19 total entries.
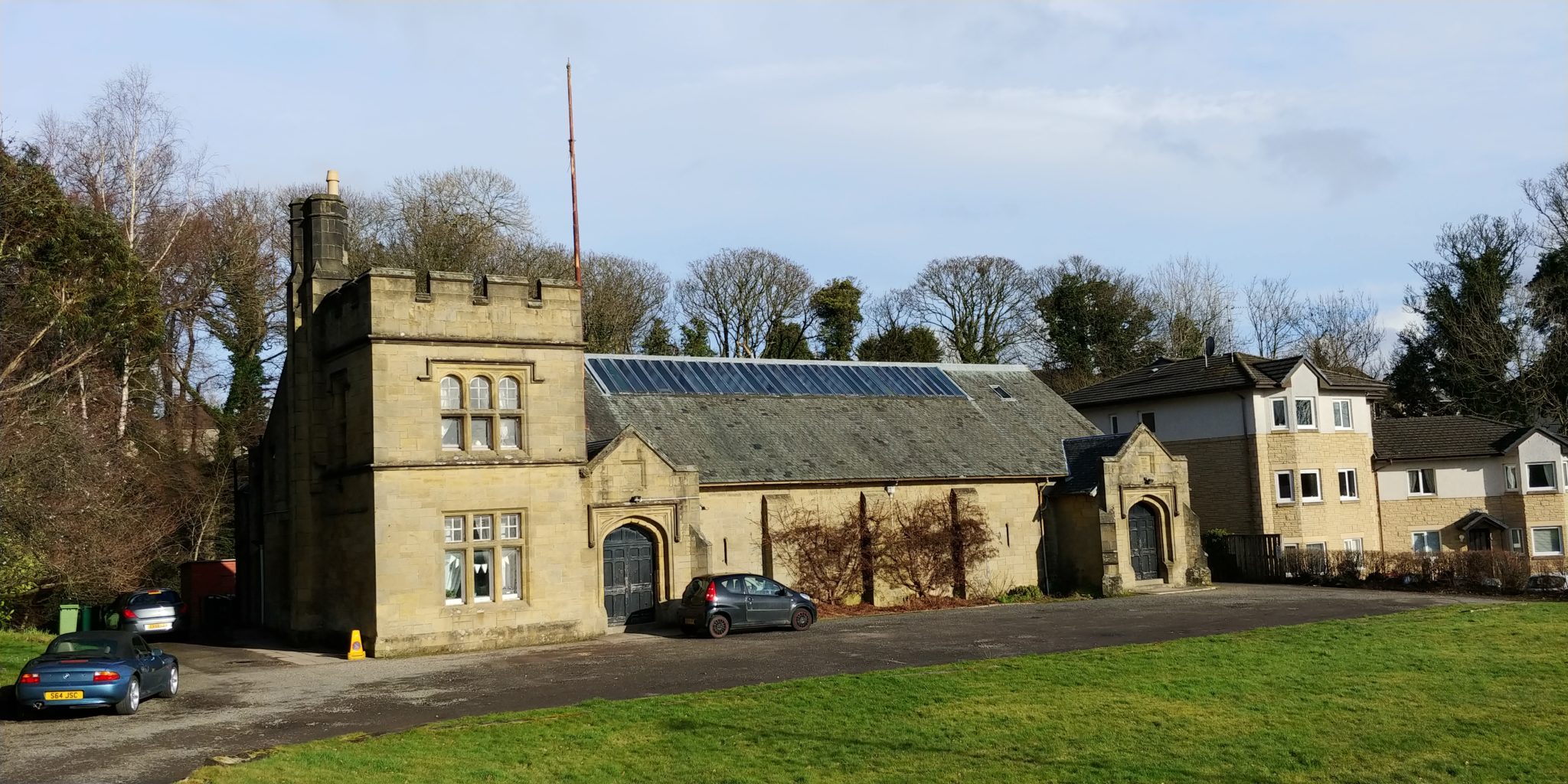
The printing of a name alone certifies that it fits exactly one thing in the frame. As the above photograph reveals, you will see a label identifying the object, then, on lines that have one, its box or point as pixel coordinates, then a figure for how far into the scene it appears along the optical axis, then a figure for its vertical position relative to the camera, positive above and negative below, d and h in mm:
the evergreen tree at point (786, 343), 63906 +9628
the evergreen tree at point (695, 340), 60875 +9580
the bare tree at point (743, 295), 63375 +12126
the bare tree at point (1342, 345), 73375 +9426
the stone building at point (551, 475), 25766 +1416
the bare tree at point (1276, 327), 74750 +10807
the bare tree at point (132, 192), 38500 +11828
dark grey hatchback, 27000 -1694
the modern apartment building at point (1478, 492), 47281 +171
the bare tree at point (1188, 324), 69625 +10605
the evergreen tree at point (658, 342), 60969 +9505
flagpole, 34562 +11027
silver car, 31312 -1398
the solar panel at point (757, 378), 35906 +4686
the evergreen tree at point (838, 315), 65500 +11150
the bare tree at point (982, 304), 67938 +11818
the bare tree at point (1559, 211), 57250 +13013
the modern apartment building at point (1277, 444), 43500 +2201
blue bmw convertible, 17297 -1627
